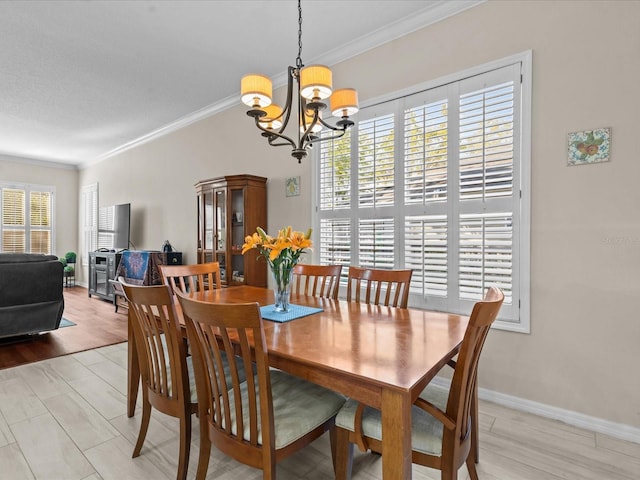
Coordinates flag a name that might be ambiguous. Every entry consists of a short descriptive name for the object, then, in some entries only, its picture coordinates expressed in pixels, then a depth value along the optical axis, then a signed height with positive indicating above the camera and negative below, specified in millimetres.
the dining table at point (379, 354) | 1017 -424
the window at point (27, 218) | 7023 +363
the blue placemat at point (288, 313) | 1705 -408
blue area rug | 4290 -1137
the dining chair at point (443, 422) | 1122 -690
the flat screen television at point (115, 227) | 5832 +161
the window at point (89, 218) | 7246 +396
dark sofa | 3398 -609
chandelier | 1711 +751
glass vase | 1794 -258
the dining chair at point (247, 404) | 1131 -685
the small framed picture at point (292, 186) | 3535 +532
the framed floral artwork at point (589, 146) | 1977 +551
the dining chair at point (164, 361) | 1464 -577
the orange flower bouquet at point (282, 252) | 1713 -80
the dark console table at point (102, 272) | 5625 -634
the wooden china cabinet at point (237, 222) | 3707 +165
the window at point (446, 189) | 2287 +385
